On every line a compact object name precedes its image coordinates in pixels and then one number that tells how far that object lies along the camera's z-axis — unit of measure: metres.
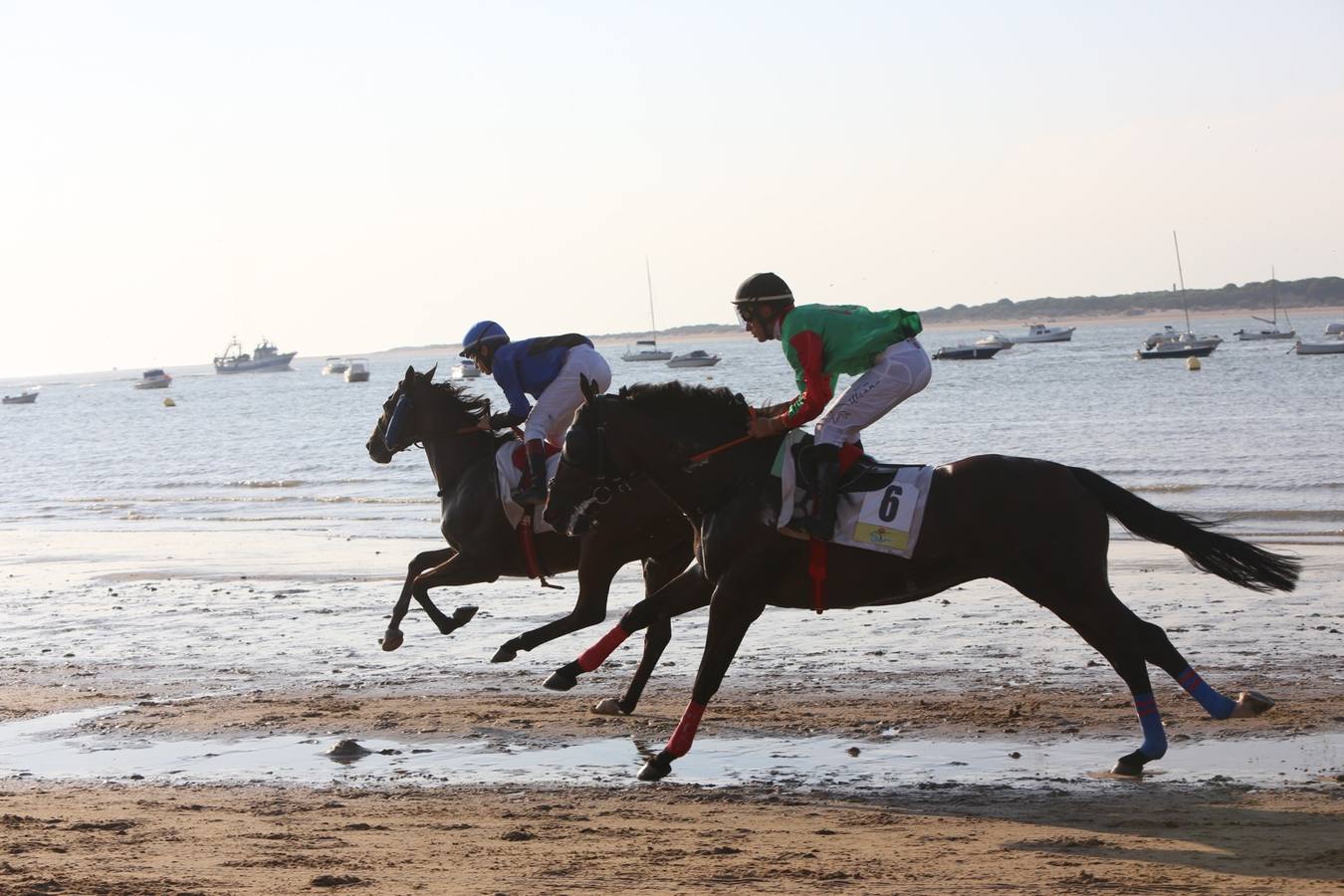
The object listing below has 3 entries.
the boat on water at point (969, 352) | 126.19
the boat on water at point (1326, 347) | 93.19
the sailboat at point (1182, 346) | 100.38
